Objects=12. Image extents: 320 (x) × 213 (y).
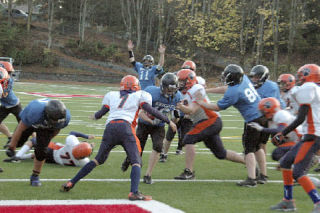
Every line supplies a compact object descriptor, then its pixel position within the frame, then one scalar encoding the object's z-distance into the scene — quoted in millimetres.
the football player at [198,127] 14648
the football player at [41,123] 12328
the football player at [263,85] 16375
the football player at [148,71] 23703
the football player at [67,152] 15516
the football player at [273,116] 12570
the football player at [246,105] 13922
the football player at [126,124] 12109
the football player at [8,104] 19719
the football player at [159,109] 14508
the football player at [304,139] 10859
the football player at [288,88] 17984
